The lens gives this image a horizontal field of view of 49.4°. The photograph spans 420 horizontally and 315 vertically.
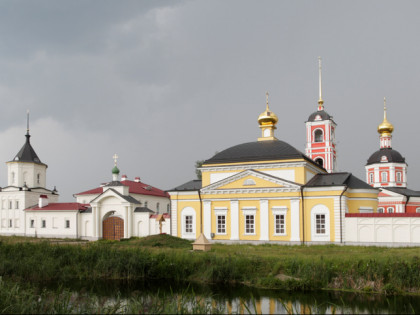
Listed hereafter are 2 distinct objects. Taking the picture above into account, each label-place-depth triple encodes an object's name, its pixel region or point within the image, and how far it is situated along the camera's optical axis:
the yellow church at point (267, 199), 27.08
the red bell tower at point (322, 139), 44.22
